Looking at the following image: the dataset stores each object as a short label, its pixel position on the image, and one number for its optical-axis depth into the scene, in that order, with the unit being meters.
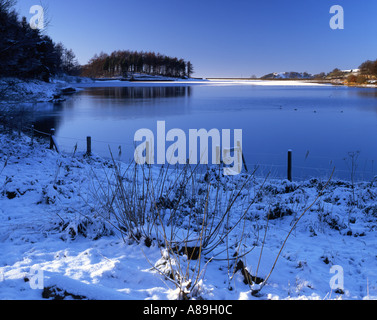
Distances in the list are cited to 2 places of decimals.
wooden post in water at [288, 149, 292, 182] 12.43
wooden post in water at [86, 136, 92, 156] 15.38
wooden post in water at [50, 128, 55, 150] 16.00
